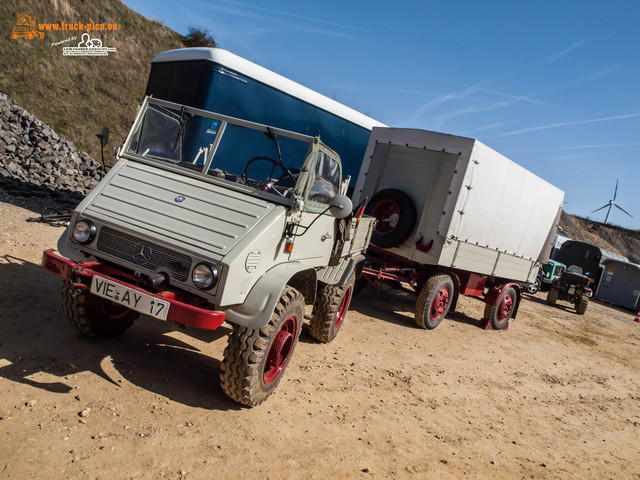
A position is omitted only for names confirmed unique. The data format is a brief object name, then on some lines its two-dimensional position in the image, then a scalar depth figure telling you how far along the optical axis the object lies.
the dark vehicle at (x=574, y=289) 15.54
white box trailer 7.46
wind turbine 54.25
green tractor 20.21
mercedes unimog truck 3.33
